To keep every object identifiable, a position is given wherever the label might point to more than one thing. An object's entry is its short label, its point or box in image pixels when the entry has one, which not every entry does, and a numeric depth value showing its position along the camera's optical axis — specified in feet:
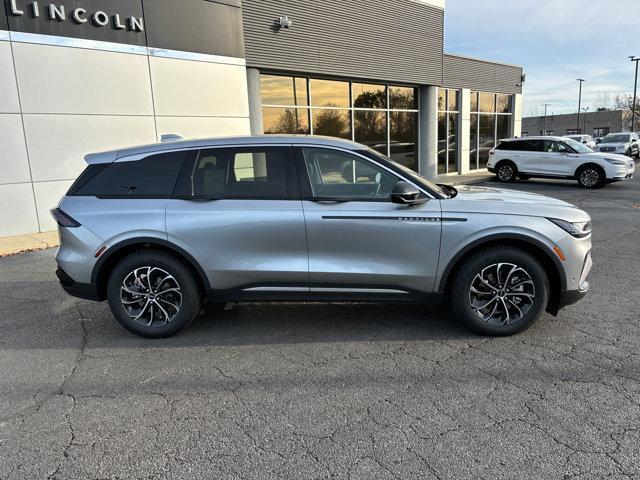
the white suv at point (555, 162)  51.55
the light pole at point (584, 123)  245.20
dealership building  30.73
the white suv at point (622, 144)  89.36
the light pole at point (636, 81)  159.89
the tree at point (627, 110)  206.34
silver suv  13.53
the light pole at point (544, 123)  264.66
